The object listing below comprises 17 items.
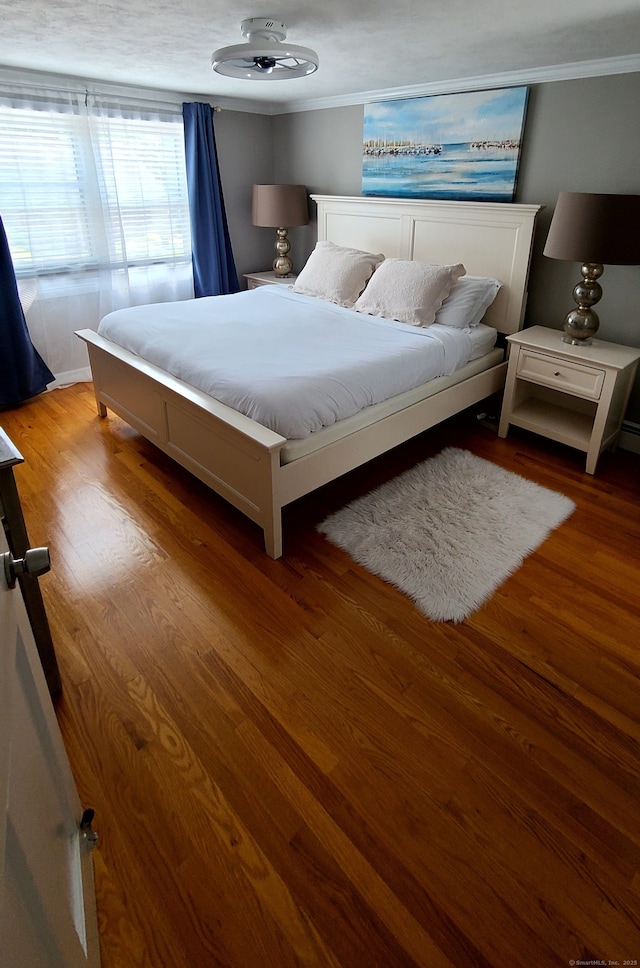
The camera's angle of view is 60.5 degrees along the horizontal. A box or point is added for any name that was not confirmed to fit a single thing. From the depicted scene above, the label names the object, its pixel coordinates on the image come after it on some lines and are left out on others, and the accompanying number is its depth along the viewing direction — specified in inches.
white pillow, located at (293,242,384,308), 143.3
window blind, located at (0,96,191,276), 137.6
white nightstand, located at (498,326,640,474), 111.2
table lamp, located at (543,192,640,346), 100.2
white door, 22.5
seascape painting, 125.8
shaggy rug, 86.6
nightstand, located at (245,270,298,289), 180.9
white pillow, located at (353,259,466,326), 127.3
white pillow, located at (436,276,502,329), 128.5
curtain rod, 129.7
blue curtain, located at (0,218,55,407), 137.1
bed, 90.0
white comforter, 91.1
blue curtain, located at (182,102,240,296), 162.4
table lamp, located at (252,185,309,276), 172.4
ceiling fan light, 88.0
